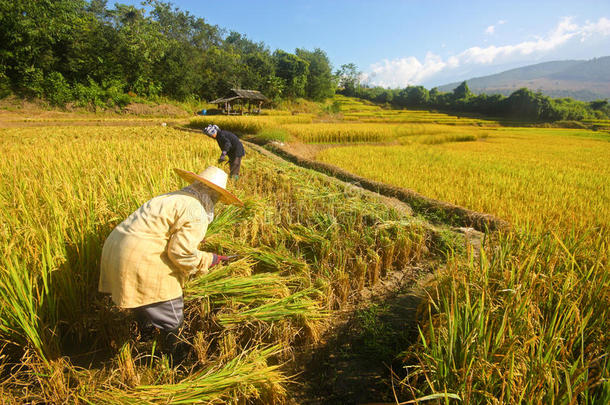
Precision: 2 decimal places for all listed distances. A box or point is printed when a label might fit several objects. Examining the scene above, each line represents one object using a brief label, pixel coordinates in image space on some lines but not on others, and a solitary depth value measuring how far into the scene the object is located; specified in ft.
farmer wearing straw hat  4.65
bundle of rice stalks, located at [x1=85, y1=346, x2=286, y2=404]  4.15
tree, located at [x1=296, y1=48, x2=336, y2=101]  140.87
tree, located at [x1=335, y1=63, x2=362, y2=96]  197.06
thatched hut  80.91
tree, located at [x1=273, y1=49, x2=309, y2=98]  128.88
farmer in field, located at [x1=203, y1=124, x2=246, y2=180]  17.26
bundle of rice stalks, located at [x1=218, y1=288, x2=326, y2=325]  5.74
